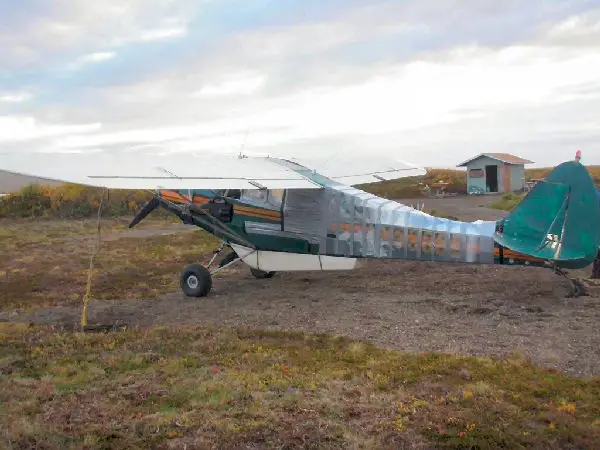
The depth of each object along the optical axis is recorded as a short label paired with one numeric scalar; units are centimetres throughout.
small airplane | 941
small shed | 4181
